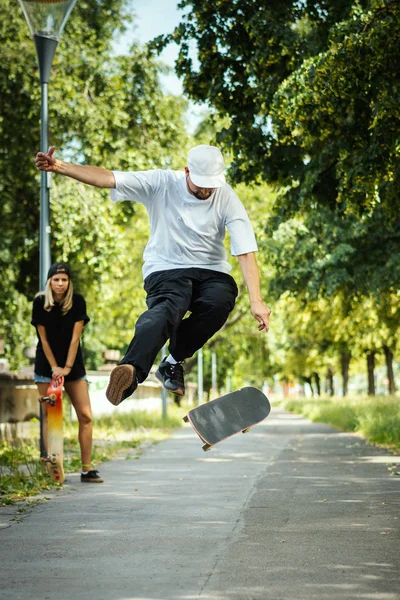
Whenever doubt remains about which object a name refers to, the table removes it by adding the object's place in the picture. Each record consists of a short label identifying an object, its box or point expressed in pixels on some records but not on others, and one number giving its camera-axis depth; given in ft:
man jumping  18.12
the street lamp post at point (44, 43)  34.24
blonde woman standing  28.07
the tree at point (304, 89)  30.73
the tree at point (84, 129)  60.70
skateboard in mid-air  18.34
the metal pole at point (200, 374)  142.80
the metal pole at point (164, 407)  83.21
